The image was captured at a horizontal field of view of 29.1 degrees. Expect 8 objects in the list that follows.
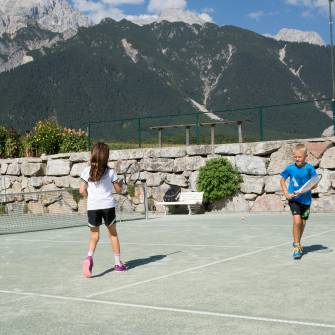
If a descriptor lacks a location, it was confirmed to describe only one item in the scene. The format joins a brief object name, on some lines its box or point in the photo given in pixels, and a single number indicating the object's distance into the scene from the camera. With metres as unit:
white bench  17.69
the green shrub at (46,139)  22.84
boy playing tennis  8.35
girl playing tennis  7.56
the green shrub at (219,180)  17.80
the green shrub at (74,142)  22.78
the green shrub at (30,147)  23.28
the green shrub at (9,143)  24.22
